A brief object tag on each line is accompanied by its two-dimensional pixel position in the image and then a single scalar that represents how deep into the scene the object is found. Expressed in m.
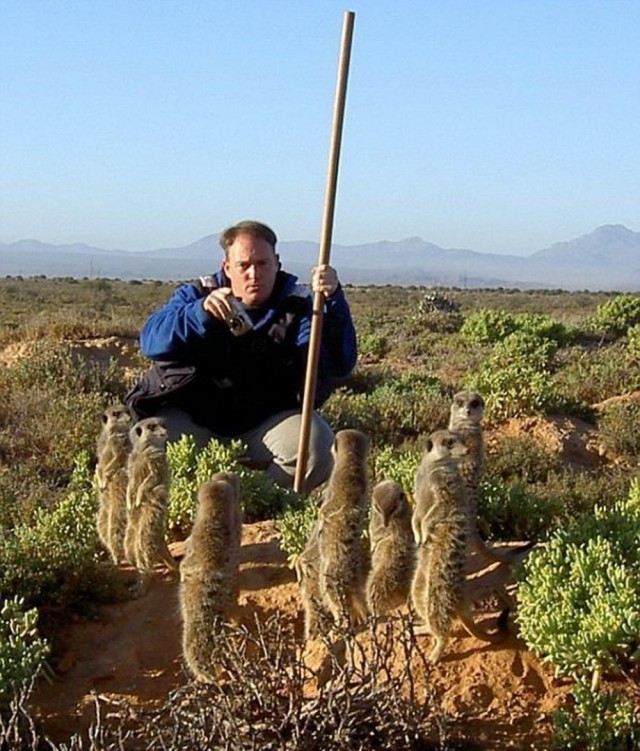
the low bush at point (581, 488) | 6.91
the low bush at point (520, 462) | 8.65
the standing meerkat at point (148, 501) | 5.04
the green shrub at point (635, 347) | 14.32
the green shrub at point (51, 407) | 8.67
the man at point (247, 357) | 6.93
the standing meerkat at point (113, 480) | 5.35
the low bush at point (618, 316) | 20.03
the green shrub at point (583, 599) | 3.81
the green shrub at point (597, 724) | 3.54
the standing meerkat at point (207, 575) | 4.12
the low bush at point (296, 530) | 5.00
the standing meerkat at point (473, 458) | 4.82
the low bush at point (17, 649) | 4.04
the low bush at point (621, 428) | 9.86
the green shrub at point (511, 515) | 5.40
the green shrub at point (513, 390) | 10.71
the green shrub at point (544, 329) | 17.33
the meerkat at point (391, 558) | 4.27
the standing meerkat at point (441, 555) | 4.07
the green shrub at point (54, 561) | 4.96
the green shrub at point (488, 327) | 18.28
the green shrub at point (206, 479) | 5.77
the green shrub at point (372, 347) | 18.05
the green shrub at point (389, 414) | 10.19
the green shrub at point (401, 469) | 5.62
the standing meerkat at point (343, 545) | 4.29
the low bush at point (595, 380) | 12.34
